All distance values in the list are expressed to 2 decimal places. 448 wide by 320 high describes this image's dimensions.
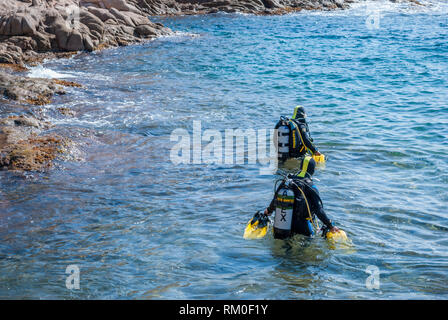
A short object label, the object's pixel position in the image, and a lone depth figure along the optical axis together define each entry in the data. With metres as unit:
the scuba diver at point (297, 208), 8.57
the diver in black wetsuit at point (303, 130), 12.79
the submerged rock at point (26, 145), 12.34
